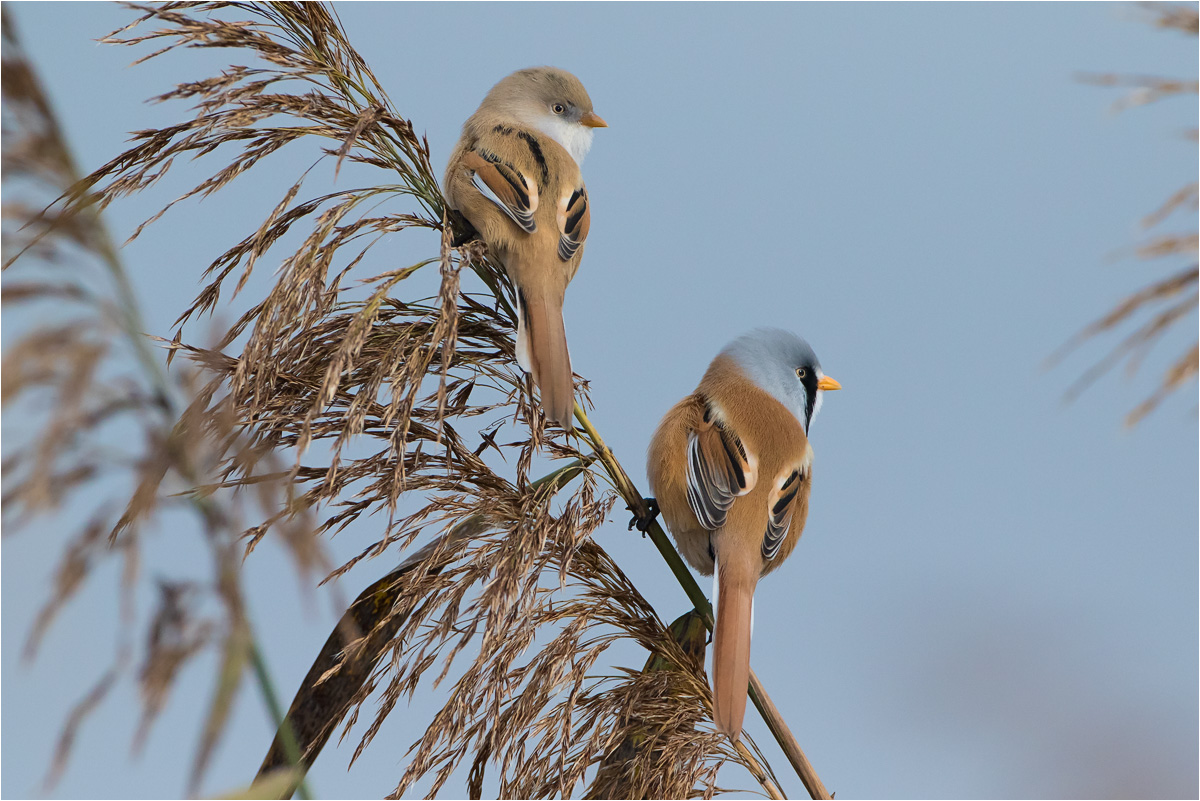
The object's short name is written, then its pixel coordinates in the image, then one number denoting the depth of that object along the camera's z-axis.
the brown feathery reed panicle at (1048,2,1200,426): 3.47
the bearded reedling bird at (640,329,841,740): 6.19
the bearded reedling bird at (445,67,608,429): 4.75
